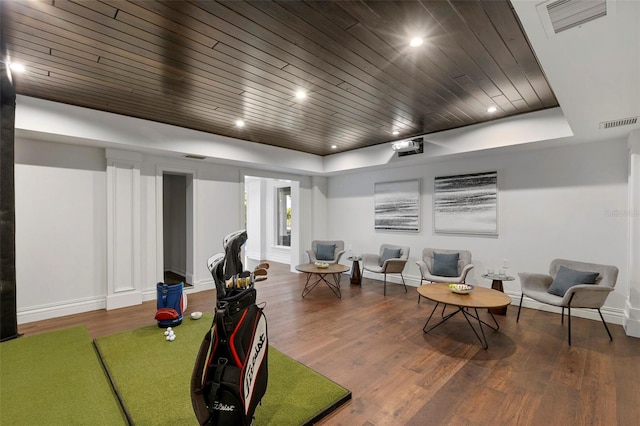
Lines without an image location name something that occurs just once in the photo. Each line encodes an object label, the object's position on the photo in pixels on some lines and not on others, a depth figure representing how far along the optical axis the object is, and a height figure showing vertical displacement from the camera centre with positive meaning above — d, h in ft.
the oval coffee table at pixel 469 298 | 10.12 -3.13
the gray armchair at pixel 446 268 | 15.04 -2.92
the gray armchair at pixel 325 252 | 19.94 -2.70
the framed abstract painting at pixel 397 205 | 18.92 +0.41
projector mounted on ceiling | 16.31 +3.61
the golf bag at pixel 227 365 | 4.88 -2.58
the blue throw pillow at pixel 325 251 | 20.01 -2.65
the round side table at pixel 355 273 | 19.31 -3.99
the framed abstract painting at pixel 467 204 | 15.75 +0.43
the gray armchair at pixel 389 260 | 16.84 -2.92
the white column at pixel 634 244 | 11.05 -1.23
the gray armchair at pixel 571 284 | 10.36 -2.76
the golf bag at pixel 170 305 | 11.46 -3.68
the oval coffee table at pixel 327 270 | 16.05 -3.18
